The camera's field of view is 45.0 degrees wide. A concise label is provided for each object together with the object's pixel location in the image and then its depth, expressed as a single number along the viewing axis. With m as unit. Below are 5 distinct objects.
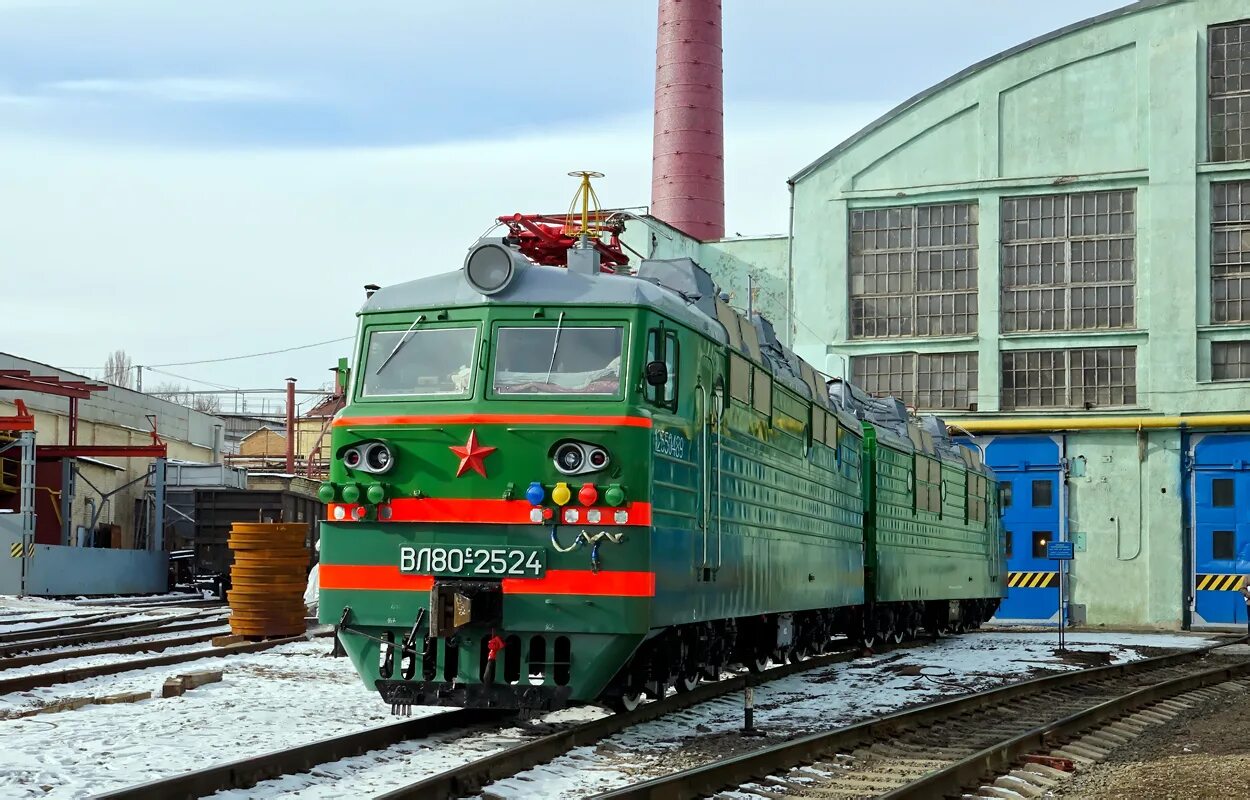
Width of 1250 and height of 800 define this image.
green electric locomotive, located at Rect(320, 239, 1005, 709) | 10.78
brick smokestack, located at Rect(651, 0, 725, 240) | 47.44
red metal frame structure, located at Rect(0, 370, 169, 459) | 36.91
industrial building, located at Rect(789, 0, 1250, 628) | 34.75
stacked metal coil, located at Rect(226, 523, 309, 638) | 20.67
